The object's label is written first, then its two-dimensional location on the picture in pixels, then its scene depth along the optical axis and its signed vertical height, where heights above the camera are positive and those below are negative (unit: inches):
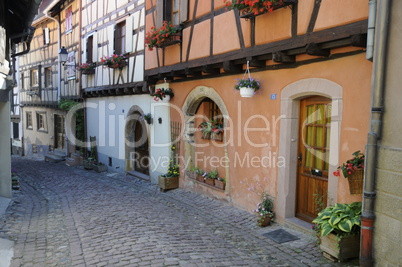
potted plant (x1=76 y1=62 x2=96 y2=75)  513.3 +68.9
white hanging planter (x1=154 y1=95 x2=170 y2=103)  362.3 +16.9
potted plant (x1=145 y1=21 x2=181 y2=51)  309.1 +71.2
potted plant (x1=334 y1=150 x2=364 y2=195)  164.6 -24.8
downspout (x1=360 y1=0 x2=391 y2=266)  146.3 -4.0
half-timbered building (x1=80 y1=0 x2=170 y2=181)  394.8 +29.5
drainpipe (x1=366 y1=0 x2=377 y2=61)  152.1 +40.3
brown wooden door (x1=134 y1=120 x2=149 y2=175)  432.8 -41.6
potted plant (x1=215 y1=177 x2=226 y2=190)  285.1 -53.4
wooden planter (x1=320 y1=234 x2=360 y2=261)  164.6 -59.5
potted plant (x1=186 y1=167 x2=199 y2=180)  325.3 -52.0
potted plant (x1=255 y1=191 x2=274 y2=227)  228.4 -60.3
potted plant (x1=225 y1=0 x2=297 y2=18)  199.2 +65.6
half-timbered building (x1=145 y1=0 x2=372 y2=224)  180.4 +15.7
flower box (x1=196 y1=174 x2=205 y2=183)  314.5 -55.2
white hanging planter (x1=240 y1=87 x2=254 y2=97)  236.7 +17.9
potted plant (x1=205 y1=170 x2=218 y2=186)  298.8 -51.4
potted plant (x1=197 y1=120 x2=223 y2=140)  288.8 -9.5
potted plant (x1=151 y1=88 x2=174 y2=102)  352.8 +22.9
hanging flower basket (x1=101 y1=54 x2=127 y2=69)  427.5 +65.5
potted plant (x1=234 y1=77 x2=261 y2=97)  236.7 +21.2
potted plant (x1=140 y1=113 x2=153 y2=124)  390.3 -2.5
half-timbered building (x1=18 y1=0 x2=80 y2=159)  606.1 +67.0
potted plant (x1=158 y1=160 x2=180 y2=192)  346.6 -61.4
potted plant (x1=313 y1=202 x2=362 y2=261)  163.8 -51.9
